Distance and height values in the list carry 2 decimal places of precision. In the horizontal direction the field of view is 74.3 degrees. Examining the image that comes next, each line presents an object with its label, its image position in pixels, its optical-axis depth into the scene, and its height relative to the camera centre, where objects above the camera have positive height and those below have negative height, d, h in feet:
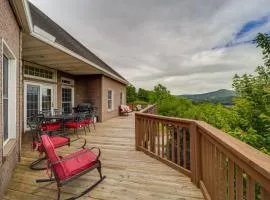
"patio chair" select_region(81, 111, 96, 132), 22.86 -1.86
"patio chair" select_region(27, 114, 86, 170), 11.65 -2.81
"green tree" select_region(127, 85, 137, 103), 85.29 +4.70
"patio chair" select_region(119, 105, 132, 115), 44.47 -1.61
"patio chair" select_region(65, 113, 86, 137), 20.69 -2.14
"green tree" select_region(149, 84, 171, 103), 89.91 +6.52
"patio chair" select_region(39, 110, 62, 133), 18.59 -2.27
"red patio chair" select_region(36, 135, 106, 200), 7.90 -3.06
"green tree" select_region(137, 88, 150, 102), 93.98 +4.45
